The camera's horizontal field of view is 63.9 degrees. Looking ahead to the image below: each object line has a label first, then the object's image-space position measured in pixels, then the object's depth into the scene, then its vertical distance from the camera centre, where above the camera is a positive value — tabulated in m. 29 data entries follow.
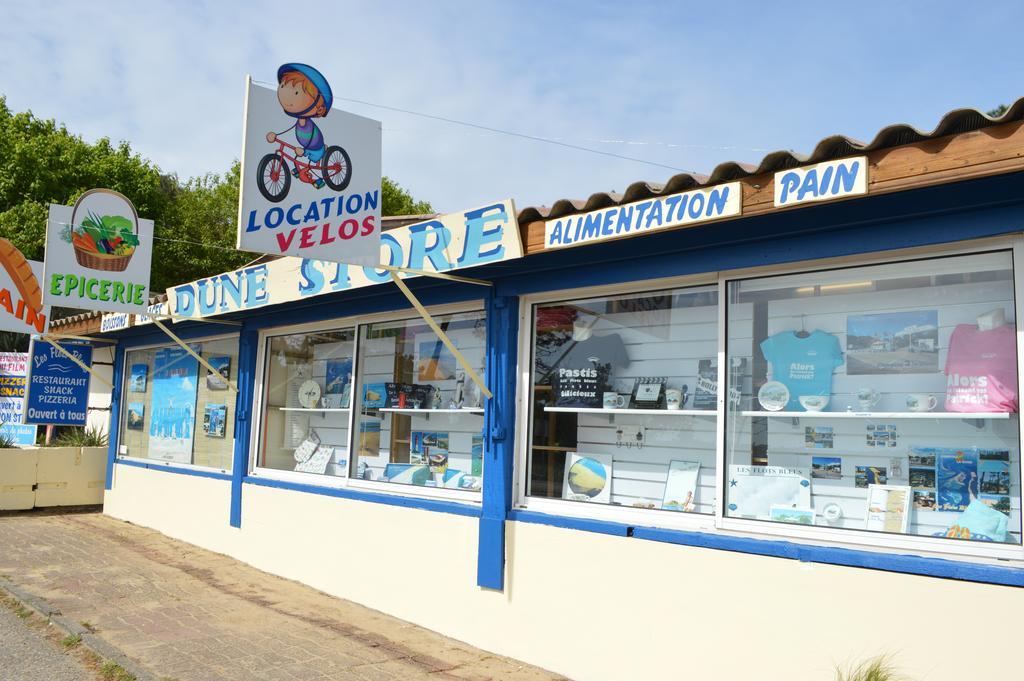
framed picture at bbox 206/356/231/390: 10.41 +0.50
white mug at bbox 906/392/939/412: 4.45 +0.18
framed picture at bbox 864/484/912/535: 4.49 -0.40
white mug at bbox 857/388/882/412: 4.66 +0.20
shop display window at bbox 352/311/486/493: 7.12 +0.12
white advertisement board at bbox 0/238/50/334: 10.82 +1.52
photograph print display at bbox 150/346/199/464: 11.07 +0.09
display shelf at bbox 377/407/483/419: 6.87 +0.08
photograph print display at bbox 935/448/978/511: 4.29 -0.22
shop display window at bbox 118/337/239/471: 10.37 +0.09
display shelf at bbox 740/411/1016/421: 4.18 +0.11
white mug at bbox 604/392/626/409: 5.89 +0.18
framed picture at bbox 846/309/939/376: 4.50 +0.52
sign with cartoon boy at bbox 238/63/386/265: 5.11 +1.54
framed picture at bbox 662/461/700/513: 5.43 -0.40
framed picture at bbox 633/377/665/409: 5.69 +0.24
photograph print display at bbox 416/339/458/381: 7.41 +0.53
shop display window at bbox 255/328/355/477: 8.43 +0.15
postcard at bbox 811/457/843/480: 4.81 -0.21
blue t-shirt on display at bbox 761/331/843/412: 4.86 +0.43
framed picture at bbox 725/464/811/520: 4.90 -0.35
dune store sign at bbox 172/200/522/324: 5.82 +1.31
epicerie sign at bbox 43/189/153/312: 8.39 +1.61
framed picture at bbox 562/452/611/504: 5.93 -0.39
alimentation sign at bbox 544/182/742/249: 4.50 +1.24
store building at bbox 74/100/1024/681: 4.12 +0.02
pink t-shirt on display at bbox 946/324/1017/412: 4.14 +0.35
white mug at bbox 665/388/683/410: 5.56 +0.20
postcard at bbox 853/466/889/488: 4.64 -0.24
